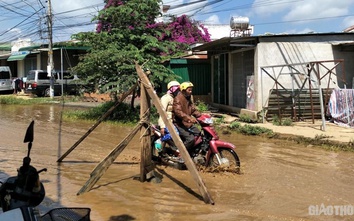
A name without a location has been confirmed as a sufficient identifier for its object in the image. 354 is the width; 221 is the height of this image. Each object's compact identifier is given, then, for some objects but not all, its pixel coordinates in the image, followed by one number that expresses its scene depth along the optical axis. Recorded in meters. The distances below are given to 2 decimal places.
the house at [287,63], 14.20
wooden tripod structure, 6.18
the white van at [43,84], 27.69
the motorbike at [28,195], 2.92
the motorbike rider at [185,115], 7.20
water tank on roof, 18.38
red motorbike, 7.02
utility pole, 25.59
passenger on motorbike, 7.65
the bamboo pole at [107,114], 7.19
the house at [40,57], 31.24
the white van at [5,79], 31.38
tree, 13.98
